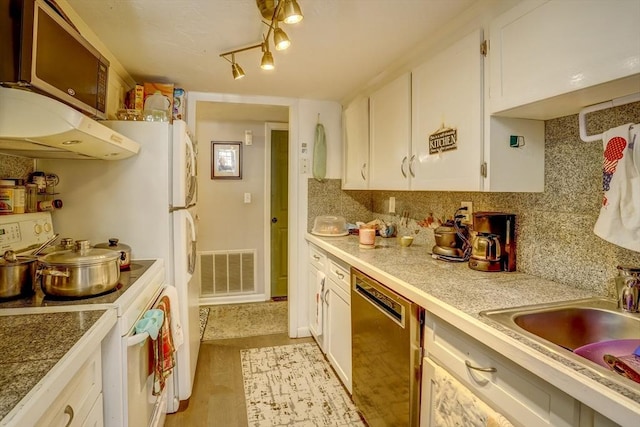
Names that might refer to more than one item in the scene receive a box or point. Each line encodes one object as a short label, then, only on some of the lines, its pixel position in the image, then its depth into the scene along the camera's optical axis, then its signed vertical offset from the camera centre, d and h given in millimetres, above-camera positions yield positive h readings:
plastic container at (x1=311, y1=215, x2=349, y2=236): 2803 -121
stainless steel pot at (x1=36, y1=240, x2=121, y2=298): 1211 -223
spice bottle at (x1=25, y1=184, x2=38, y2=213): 1583 +60
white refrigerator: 1813 +69
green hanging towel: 2949 +490
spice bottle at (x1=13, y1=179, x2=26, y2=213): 1484 +60
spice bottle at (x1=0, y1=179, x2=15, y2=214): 1424 +63
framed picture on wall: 3812 +571
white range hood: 1033 +271
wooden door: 3957 -9
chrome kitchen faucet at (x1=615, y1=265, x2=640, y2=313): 1098 -245
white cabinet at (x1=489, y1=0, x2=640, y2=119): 939 +491
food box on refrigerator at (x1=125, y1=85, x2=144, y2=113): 2264 +745
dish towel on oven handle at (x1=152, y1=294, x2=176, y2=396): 1543 -661
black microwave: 1021 +531
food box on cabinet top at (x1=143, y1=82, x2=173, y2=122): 2361 +837
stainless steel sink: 1087 -355
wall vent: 3877 -698
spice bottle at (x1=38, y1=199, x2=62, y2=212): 1666 +29
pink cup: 2281 -169
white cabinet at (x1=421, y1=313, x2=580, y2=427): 831 -481
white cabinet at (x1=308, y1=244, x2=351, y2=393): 2127 -680
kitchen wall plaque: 1594 +345
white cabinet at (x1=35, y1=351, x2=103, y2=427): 800 -500
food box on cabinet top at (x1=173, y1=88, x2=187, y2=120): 2531 +800
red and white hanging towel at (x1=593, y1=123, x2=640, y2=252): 1038 +73
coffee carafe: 1594 -151
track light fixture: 1189 +737
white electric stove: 1164 -382
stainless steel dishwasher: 1355 -641
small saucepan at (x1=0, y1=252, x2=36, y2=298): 1188 -230
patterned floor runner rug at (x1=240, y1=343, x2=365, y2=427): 1979 -1169
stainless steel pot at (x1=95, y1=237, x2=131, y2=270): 1629 -187
